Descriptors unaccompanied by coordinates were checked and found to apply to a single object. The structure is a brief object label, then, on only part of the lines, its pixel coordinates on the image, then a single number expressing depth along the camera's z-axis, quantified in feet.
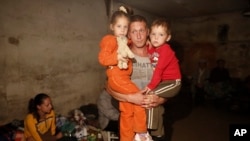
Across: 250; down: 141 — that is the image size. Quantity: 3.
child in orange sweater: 6.51
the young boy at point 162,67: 6.70
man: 6.86
